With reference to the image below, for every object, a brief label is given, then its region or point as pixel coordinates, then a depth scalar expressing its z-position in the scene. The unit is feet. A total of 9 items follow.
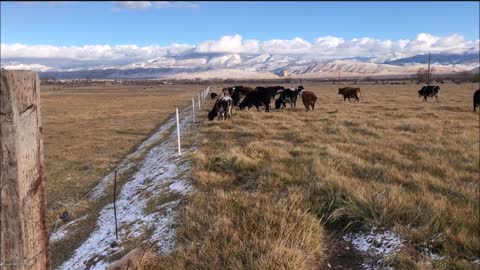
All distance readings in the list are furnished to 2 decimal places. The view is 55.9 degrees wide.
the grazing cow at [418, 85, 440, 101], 128.77
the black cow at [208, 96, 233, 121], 67.31
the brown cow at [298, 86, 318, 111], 89.56
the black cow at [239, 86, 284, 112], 84.65
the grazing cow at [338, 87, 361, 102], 122.83
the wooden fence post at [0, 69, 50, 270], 9.00
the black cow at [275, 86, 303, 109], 93.66
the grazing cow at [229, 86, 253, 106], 92.79
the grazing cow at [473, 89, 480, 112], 88.89
